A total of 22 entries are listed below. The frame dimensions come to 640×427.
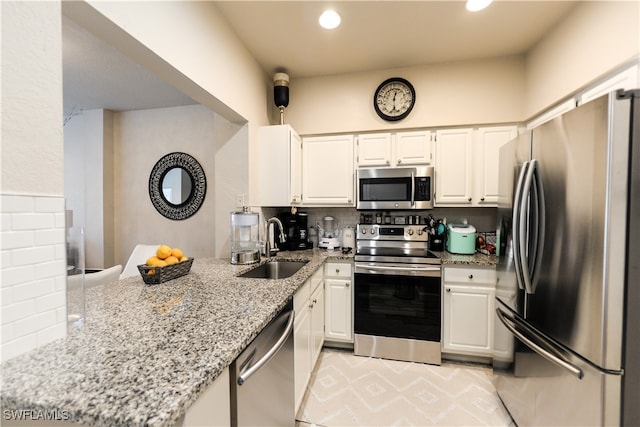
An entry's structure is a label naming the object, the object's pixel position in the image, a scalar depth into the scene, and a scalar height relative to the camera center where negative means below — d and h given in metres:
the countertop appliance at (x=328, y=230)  2.91 -0.26
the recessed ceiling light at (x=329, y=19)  1.84 +1.38
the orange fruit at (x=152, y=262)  1.50 -0.32
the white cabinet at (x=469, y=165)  2.42 +0.42
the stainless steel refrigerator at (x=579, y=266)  0.99 -0.25
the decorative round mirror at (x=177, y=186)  3.37 +0.28
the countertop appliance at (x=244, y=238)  1.98 -0.25
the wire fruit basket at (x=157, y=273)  1.45 -0.38
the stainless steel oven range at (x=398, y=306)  2.19 -0.85
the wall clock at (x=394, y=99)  2.60 +1.12
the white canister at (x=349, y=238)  2.76 -0.33
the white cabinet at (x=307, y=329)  1.52 -0.84
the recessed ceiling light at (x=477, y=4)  1.73 +1.39
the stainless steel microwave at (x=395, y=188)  2.51 +0.20
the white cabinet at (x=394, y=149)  2.56 +0.60
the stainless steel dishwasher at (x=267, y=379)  0.86 -0.69
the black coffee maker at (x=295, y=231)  2.66 -0.25
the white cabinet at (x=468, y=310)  2.13 -0.86
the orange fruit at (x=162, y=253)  1.56 -0.28
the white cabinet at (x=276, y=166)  2.46 +0.40
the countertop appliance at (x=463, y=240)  2.38 -0.29
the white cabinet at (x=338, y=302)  2.34 -0.87
